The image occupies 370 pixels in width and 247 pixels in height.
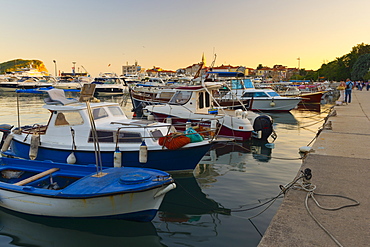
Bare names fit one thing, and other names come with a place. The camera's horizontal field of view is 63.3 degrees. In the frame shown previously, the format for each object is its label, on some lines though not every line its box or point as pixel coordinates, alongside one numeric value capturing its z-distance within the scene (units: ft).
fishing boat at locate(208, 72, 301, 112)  89.66
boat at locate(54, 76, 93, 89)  103.24
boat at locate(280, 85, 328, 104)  104.83
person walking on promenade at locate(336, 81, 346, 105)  86.87
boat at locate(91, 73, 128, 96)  181.89
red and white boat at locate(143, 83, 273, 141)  48.65
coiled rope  17.15
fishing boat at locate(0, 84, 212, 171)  28.50
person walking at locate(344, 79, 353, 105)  83.55
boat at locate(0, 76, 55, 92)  193.68
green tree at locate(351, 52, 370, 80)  251.19
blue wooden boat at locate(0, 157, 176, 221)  19.49
